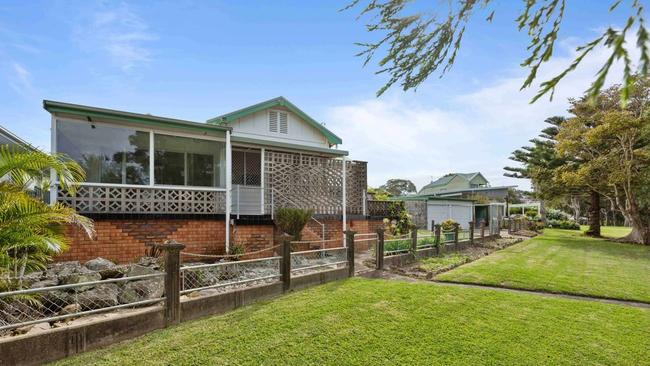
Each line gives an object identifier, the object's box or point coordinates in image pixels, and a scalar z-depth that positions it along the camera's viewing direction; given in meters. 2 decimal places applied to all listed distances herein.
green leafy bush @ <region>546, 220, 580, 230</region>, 31.86
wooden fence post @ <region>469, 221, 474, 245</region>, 15.50
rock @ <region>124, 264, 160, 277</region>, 6.73
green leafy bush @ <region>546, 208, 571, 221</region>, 36.50
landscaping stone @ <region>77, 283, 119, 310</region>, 5.17
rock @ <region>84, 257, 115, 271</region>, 7.27
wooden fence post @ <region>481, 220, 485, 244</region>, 16.75
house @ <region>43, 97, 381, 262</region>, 8.49
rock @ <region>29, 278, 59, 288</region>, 5.80
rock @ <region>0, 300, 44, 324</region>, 4.45
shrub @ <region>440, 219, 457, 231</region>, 17.56
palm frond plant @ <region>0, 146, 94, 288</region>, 4.70
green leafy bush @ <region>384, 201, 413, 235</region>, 14.82
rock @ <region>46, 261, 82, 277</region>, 6.75
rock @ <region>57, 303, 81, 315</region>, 4.88
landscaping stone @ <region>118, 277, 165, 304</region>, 5.40
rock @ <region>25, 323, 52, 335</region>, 4.07
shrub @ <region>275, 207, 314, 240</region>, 9.92
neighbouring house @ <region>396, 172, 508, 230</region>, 25.30
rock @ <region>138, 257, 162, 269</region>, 7.52
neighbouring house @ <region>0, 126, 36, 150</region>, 8.33
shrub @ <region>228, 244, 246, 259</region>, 9.27
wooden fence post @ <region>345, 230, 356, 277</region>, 8.41
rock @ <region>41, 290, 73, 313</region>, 5.28
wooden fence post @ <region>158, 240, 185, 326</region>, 4.95
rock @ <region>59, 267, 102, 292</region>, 5.74
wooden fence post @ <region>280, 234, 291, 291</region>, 6.76
